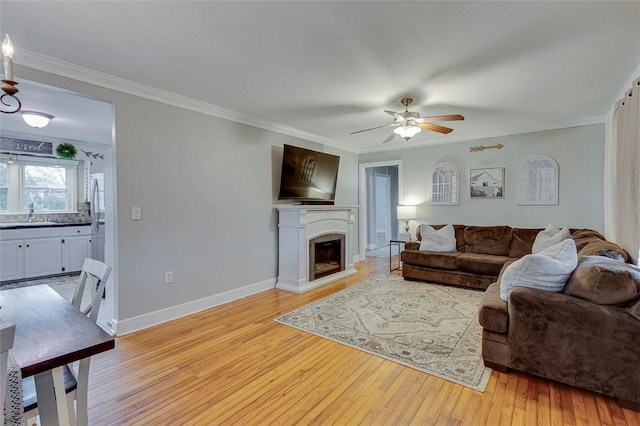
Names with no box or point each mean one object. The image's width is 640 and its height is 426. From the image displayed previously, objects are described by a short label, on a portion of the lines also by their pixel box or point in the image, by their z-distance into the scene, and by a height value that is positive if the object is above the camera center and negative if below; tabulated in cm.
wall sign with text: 477 +103
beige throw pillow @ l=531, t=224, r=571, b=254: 381 -39
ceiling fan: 336 +97
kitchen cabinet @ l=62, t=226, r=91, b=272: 507 -68
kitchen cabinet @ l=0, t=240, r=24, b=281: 444 -78
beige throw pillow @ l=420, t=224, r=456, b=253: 470 -50
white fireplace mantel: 428 -48
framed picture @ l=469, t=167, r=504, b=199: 493 +42
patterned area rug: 232 -118
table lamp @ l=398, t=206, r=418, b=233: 555 -10
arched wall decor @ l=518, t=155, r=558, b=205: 453 +41
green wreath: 482 +94
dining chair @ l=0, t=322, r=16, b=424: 72 -34
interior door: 814 -10
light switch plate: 295 -5
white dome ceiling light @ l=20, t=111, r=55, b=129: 335 +102
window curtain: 240 +30
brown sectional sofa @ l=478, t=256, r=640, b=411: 181 -82
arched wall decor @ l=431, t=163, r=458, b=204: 536 +42
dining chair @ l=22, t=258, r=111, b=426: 119 -76
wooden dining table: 100 -49
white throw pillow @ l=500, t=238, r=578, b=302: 217 -47
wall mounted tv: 447 +52
